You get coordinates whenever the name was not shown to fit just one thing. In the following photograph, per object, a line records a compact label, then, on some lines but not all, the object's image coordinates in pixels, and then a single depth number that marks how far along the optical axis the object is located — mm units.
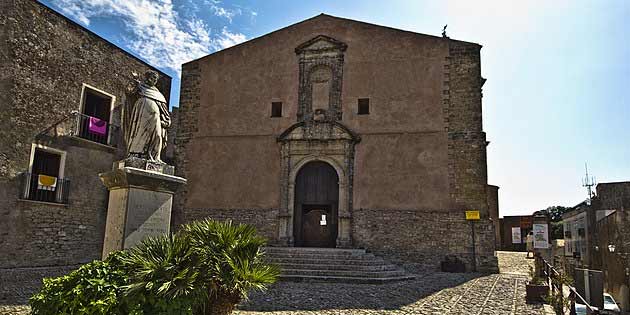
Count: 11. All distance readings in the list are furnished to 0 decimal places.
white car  11973
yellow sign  14026
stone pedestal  5484
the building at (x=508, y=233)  29922
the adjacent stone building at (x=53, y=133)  12883
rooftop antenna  34594
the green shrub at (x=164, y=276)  4258
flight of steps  11352
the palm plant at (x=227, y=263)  4727
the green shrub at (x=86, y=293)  4129
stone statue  5918
